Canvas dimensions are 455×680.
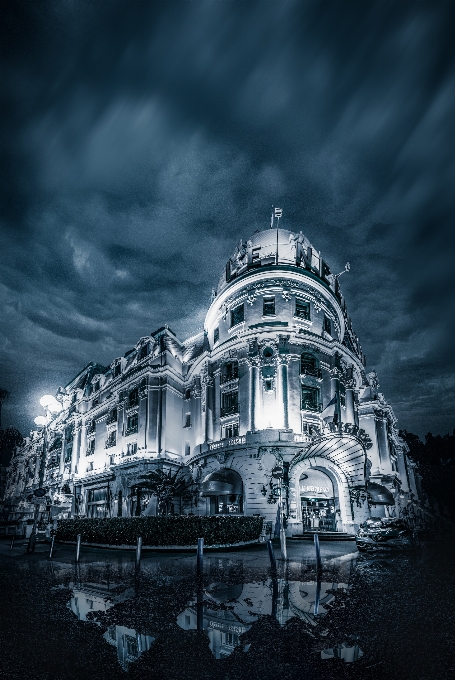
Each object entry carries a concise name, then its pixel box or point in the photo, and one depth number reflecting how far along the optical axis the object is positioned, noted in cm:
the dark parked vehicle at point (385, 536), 2030
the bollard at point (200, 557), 1282
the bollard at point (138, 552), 1358
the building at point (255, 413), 3197
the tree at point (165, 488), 3212
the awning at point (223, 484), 3089
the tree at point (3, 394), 4196
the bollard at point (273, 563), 1346
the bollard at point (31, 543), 2177
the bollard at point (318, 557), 1384
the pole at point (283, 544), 1647
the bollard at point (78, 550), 1681
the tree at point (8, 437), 4347
